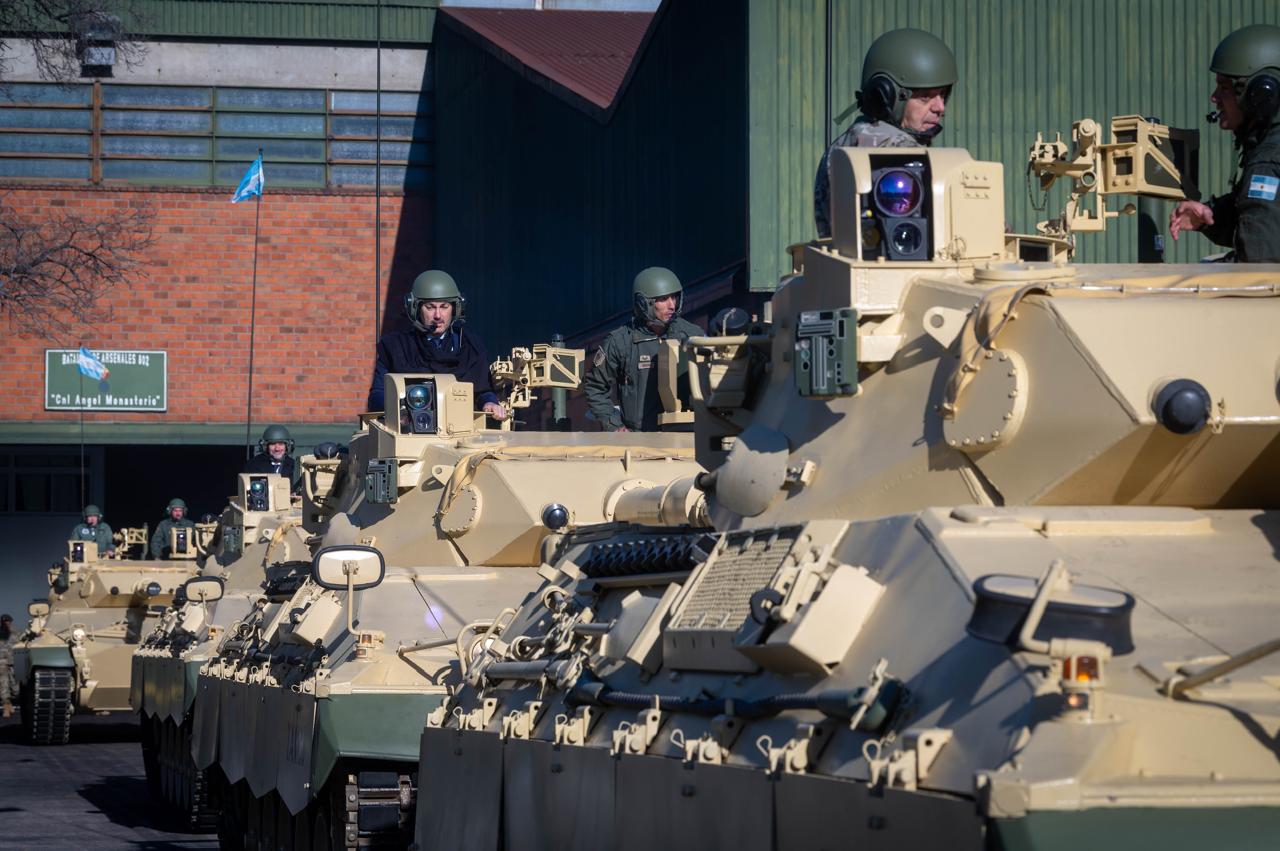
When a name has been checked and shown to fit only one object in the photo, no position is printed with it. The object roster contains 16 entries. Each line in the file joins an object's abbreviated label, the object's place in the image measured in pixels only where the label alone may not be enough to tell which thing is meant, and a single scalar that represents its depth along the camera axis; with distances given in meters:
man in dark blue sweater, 17.09
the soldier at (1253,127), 8.59
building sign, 37.69
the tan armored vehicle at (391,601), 11.67
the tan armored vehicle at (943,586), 5.41
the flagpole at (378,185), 36.38
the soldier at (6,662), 34.88
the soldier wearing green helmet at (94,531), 33.69
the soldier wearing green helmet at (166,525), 33.06
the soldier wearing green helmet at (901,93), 8.80
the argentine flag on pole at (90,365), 35.94
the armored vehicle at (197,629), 17.56
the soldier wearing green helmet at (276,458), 26.22
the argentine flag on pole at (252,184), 32.66
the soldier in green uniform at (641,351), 16.16
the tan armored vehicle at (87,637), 26.55
